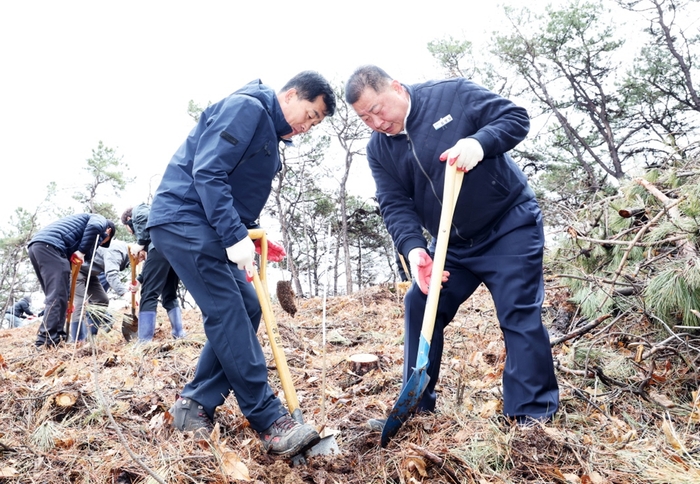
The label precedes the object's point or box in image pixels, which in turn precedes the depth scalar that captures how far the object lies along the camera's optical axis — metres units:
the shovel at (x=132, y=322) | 6.22
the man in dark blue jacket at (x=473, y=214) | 2.32
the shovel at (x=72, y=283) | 5.95
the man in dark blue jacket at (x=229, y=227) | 2.38
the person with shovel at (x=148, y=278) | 5.48
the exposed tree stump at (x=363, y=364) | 3.89
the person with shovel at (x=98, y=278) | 6.19
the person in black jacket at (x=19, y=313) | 14.42
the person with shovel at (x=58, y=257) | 5.66
